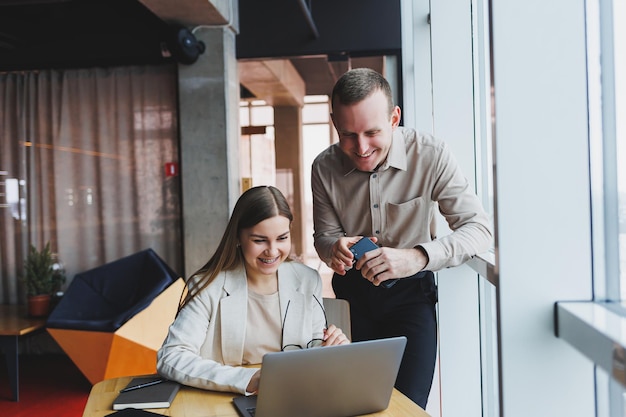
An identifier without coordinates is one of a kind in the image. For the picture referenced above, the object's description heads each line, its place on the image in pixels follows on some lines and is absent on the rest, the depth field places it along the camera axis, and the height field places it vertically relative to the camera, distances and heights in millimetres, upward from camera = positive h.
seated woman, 2127 -355
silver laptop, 1442 -443
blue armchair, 4543 -917
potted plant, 5344 -702
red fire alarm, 5850 +275
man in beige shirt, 2184 -86
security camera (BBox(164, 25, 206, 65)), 5297 +1333
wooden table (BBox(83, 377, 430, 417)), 1609 -565
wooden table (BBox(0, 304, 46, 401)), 4730 -1073
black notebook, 1671 -550
